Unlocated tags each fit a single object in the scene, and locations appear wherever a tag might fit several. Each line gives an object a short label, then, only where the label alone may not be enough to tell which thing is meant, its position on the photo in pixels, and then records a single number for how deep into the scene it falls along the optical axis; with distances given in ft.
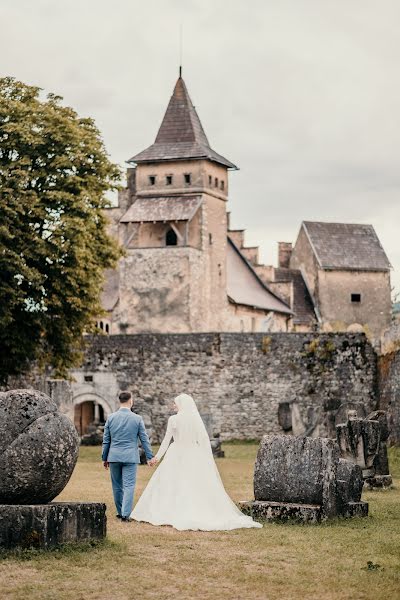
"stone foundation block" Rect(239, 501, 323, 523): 45.65
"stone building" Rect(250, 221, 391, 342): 254.68
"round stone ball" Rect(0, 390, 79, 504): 37.24
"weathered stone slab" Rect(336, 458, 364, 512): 47.67
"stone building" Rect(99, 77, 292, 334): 213.25
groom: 47.14
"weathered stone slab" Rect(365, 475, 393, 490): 64.13
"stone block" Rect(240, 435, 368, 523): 46.26
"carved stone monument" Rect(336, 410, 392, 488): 63.21
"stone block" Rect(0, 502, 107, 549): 36.68
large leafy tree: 105.50
